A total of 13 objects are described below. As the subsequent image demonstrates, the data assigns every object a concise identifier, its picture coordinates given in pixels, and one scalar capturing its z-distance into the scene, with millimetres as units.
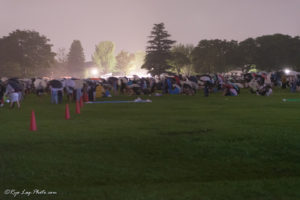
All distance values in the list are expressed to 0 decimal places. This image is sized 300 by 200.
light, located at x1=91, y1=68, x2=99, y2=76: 187000
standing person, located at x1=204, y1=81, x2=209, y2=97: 36062
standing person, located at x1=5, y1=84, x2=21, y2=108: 23672
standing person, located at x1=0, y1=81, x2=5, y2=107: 26562
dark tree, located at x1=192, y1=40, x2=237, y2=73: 103438
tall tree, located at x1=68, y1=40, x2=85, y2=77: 192875
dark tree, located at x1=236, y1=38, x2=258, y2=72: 99000
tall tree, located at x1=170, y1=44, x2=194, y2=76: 116062
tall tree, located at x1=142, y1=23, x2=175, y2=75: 96312
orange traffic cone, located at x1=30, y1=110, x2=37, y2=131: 13906
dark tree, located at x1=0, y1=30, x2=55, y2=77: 108125
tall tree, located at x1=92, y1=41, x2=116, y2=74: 198125
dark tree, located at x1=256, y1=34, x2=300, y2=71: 94625
